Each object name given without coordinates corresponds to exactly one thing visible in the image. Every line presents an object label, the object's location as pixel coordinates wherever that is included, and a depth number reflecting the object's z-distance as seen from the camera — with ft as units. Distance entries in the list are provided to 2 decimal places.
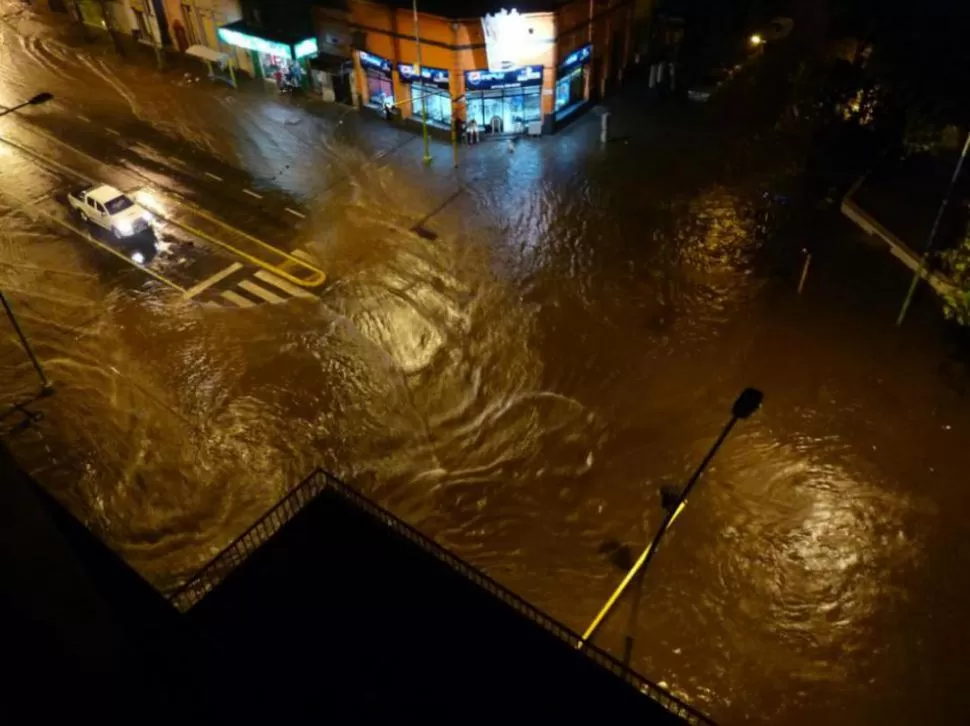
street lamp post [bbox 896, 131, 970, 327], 72.83
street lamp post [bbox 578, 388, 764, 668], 40.09
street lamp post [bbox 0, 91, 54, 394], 71.36
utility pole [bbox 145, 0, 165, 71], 136.90
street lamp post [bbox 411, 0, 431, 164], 102.01
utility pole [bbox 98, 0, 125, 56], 144.46
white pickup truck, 90.94
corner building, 103.30
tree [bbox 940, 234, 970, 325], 66.95
